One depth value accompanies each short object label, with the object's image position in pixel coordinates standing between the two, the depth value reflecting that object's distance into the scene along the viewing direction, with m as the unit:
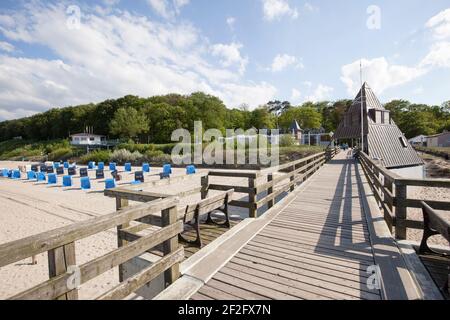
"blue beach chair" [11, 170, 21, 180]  20.23
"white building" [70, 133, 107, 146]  54.66
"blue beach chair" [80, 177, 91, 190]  14.48
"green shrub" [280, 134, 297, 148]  29.56
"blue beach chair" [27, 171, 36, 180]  18.88
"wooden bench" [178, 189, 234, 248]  3.71
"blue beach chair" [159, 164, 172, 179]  16.94
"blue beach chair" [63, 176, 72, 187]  15.41
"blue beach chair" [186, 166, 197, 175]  18.37
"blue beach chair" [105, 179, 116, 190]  13.20
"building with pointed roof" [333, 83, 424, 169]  18.09
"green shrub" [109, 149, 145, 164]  29.02
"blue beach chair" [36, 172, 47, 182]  17.73
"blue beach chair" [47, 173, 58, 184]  16.47
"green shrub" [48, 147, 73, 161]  39.17
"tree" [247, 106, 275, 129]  58.56
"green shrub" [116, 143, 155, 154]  31.68
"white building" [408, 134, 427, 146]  57.67
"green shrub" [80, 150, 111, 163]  31.34
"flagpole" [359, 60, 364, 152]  18.27
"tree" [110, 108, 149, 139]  45.55
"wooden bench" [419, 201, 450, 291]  2.35
